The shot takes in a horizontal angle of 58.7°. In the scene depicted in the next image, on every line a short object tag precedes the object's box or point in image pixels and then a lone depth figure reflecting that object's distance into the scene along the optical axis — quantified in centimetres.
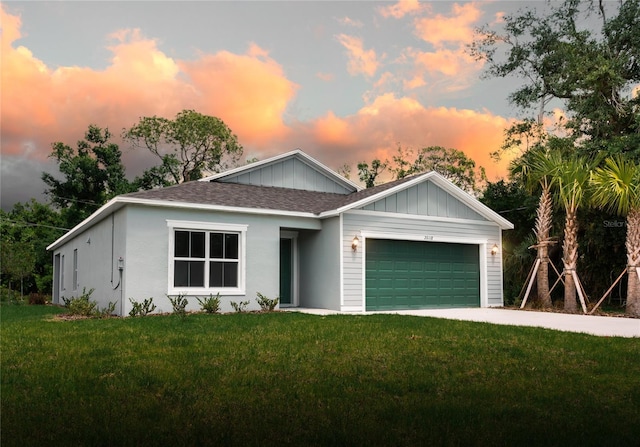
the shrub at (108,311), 1401
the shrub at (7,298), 2497
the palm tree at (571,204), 1664
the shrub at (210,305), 1445
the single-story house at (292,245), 1457
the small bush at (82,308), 1410
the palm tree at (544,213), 1764
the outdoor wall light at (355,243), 1619
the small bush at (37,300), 2403
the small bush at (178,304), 1414
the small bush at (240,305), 1497
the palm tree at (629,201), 1532
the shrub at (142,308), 1384
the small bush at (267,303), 1523
